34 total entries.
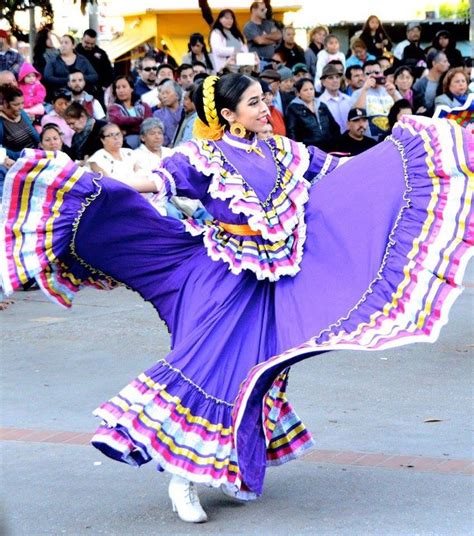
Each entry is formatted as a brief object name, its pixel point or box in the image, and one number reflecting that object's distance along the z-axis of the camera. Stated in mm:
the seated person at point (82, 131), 10438
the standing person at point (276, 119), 11202
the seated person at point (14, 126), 9844
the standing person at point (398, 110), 12109
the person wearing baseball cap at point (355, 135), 11531
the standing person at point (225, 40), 13438
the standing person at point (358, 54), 14906
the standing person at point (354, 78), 13555
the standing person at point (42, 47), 12742
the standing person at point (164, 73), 12938
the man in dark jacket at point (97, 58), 13492
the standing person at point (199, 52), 13844
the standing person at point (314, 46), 14953
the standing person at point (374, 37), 15453
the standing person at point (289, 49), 14547
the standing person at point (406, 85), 13539
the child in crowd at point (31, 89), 11172
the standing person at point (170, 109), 11789
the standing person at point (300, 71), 13448
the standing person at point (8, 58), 11336
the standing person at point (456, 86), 11688
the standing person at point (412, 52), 15641
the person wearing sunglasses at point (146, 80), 13312
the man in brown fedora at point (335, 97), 12523
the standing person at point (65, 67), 12477
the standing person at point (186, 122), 10780
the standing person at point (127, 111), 11328
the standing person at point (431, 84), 13562
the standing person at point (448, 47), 15031
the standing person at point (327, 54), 14352
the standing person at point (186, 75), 12802
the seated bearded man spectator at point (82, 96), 11781
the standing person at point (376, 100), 12430
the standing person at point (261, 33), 14273
